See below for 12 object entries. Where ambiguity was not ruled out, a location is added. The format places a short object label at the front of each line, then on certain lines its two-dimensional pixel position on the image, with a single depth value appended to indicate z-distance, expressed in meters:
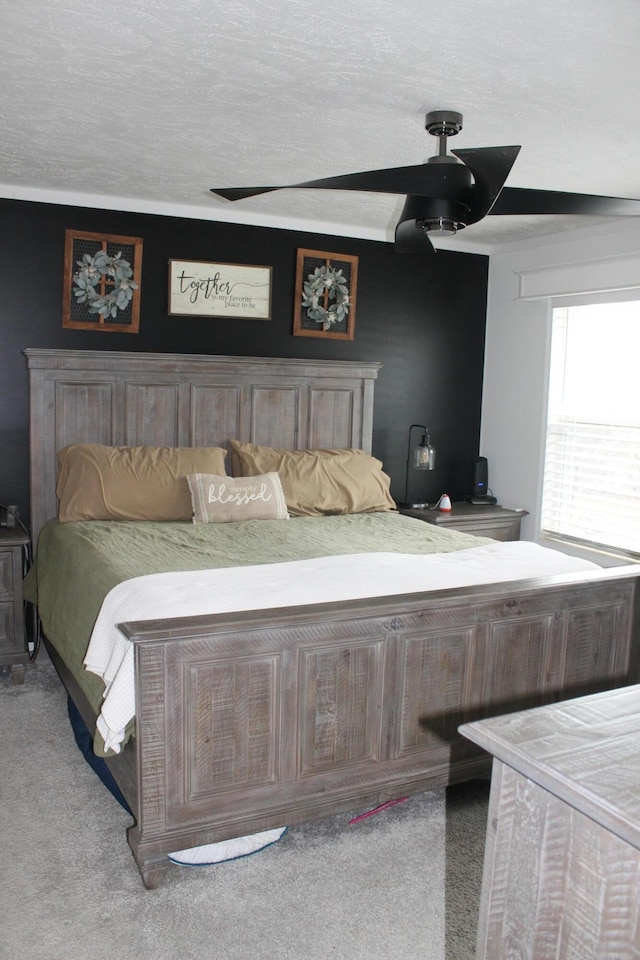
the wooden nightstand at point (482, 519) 4.89
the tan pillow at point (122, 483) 3.93
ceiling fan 2.24
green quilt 2.99
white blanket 2.42
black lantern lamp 4.99
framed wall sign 4.52
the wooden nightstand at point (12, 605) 3.78
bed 2.35
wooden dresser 1.13
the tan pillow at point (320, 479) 4.36
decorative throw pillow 3.98
